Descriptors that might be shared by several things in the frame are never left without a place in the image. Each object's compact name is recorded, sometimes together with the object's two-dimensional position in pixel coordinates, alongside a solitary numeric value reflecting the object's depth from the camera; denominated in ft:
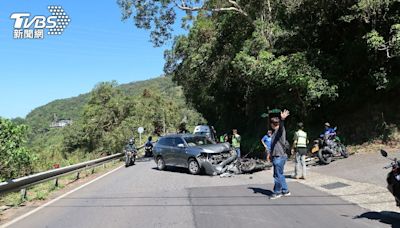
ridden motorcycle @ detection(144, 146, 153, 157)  107.96
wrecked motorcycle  55.42
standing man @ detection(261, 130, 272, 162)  58.47
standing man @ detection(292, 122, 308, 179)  47.26
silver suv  57.06
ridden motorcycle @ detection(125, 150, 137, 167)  80.23
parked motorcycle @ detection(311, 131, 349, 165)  54.80
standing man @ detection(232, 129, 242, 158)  67.67
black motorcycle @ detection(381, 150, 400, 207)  23.30
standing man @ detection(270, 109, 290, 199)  35.09
